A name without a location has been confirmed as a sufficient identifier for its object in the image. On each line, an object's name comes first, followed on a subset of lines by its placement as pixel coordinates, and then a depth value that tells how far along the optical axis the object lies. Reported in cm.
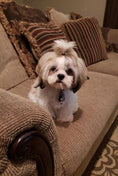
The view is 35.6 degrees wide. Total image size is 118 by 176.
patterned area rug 128
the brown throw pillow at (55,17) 185
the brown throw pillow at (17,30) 141
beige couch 52
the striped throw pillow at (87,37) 179
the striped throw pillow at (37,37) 140
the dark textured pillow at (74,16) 233
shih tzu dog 87
